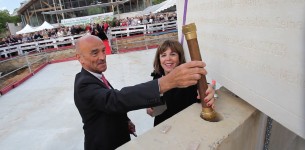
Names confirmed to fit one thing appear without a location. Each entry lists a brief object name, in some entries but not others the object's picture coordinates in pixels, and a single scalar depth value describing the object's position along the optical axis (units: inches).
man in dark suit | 35.4
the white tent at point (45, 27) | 852.6
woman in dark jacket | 64.6
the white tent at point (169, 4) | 569.0
